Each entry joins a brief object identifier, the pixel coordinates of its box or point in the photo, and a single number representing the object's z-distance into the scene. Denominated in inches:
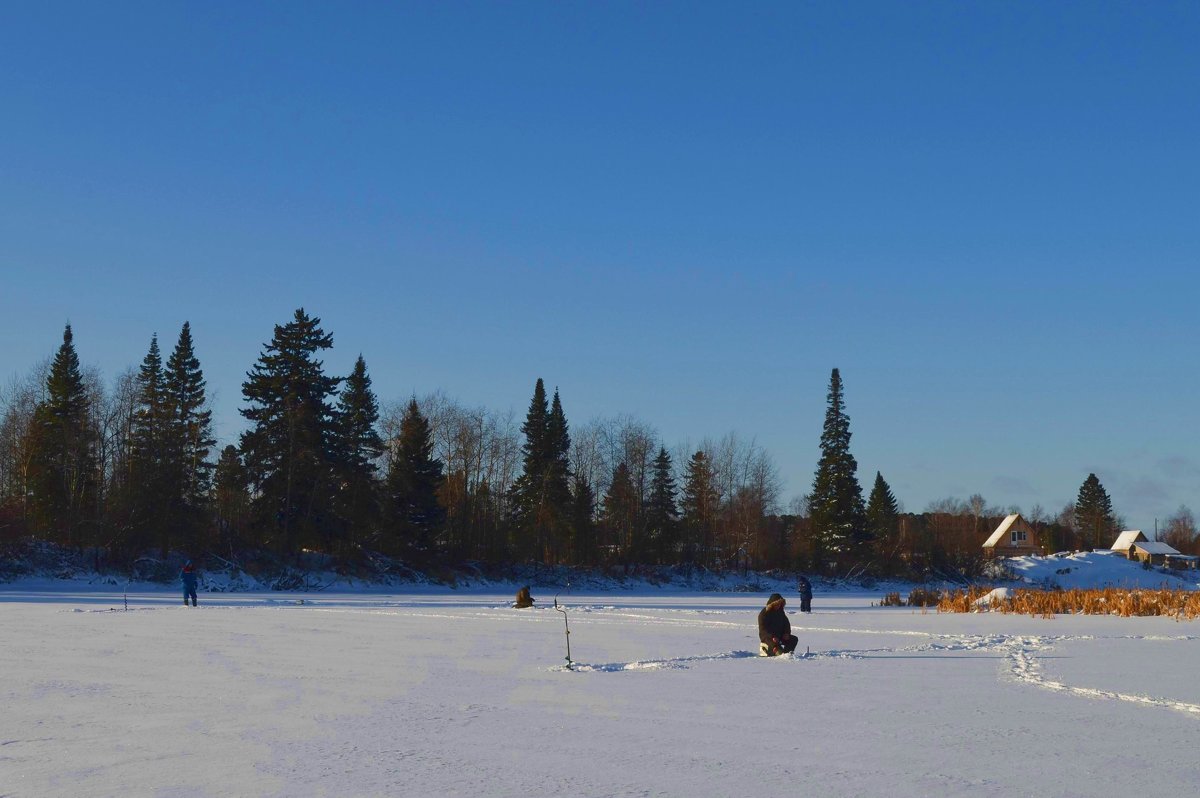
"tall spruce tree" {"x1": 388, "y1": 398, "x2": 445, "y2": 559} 2433.6
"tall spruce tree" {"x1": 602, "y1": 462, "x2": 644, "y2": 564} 3253.0
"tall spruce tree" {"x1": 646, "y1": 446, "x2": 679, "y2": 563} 3117.6
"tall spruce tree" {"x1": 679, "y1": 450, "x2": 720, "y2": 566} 3181.6
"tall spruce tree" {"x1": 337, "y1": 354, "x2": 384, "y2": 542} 2297.0
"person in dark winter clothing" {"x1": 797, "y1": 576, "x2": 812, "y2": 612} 1306.3
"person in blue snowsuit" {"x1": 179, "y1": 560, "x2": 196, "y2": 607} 1296.8
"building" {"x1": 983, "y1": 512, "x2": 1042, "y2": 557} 4995.1
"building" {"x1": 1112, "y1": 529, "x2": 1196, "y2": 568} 4581.7
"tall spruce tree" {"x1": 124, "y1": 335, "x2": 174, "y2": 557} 1990.7
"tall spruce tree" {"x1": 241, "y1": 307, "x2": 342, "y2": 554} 2191.2
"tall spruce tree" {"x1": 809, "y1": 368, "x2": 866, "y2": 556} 3149.6
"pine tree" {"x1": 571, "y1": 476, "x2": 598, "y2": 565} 2974.9
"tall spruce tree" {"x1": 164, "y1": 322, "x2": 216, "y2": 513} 2086.4
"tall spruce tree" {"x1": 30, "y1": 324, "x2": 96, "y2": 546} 2236.7
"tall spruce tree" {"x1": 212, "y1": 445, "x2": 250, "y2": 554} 2242.9
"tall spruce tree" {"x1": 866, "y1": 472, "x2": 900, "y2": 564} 4031.5
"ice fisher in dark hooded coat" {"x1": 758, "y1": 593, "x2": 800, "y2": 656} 713.6
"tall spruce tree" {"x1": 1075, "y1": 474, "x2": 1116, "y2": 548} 5590.6
